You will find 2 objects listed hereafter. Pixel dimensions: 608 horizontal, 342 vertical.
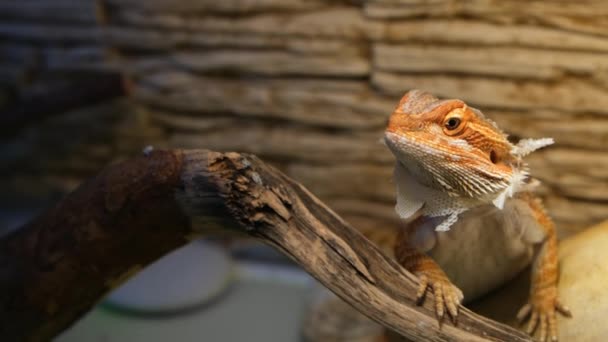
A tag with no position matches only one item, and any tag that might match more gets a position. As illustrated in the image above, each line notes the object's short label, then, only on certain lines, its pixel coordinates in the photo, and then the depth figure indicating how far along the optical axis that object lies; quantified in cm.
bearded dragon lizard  45
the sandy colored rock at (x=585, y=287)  47
